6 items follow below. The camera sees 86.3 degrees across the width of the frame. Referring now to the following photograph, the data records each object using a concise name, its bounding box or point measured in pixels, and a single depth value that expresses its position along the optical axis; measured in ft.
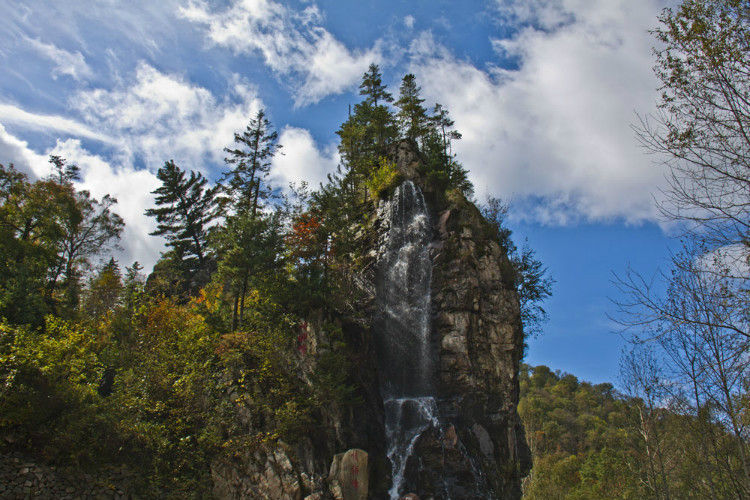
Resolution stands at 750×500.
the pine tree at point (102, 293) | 86.33
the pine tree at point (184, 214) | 104.58
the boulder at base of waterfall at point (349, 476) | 49.08
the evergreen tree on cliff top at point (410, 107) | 115.55
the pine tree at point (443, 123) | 123.75
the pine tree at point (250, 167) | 96.53
